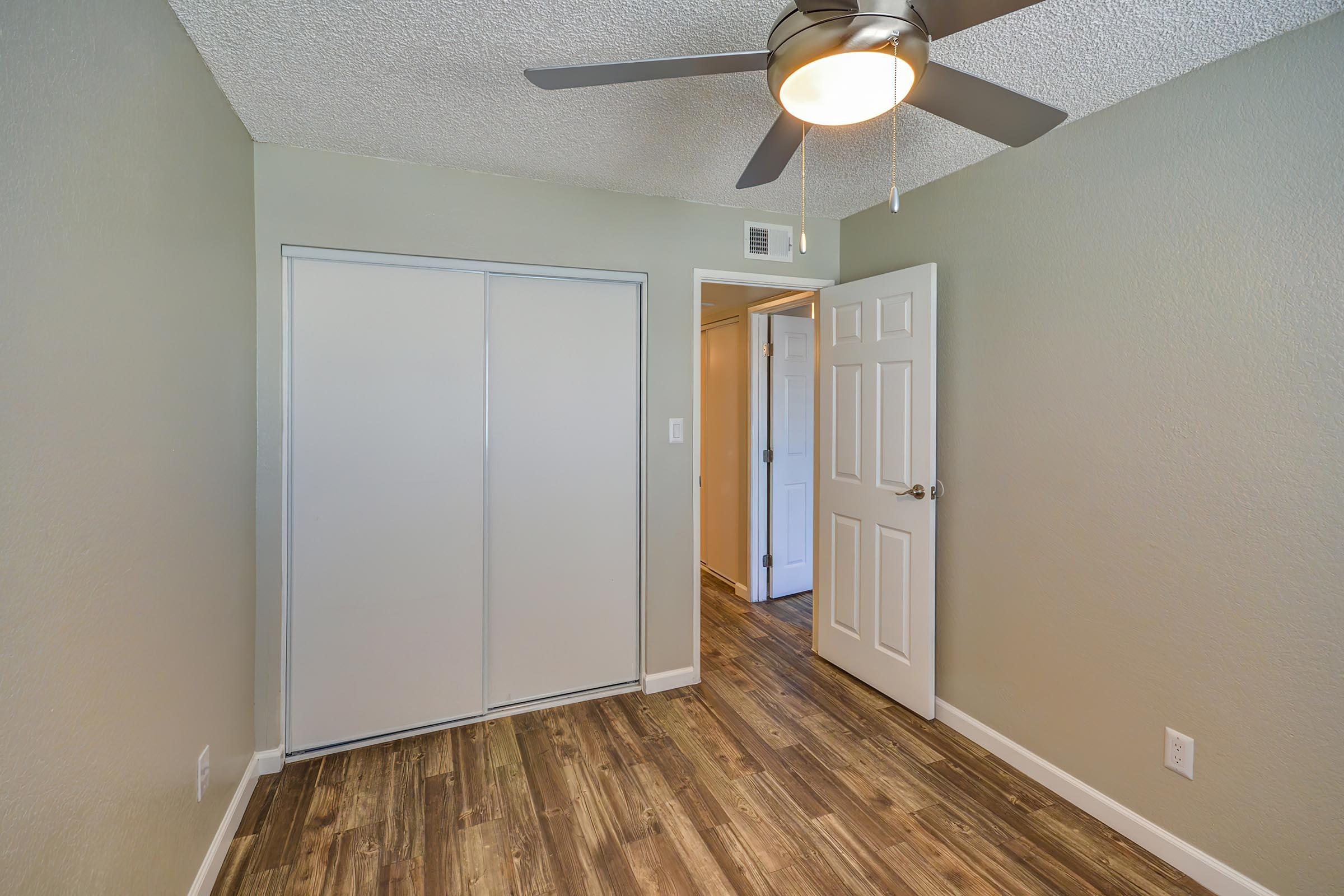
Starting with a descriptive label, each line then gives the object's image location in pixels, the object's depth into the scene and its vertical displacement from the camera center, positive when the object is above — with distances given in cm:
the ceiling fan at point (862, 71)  104 +73
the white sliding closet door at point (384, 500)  229 -21
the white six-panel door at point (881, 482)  253 -17
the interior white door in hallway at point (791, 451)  415 -4
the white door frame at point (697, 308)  288 +67
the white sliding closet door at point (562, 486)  260 -18
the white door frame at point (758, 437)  409 +6
